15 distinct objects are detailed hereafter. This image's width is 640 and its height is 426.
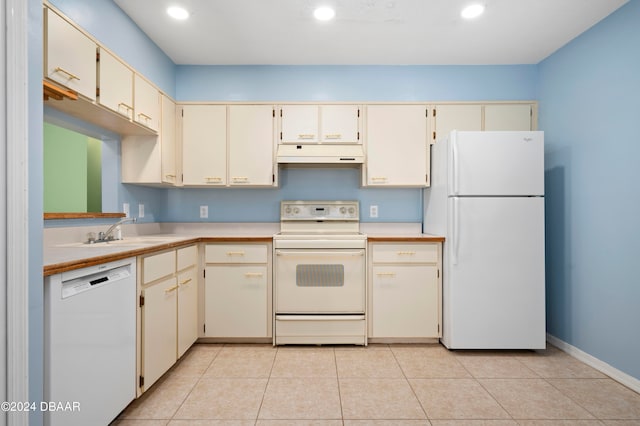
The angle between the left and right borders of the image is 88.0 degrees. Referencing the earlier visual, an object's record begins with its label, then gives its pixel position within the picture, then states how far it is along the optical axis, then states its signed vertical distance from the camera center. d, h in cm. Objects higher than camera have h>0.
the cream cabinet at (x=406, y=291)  282 -67
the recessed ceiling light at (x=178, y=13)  236 +145
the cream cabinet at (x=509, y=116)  315 +92
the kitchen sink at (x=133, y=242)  206 -20
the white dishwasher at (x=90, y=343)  126 -57
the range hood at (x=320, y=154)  299 +54
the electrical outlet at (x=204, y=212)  337 +1
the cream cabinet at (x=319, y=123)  311 +84
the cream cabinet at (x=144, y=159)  272 +45
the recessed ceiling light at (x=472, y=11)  232 +144
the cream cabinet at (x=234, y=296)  281 -71
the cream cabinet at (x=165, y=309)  192 -65
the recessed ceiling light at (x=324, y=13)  236 +145
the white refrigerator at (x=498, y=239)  261 -21
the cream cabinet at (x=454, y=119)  312 +88
